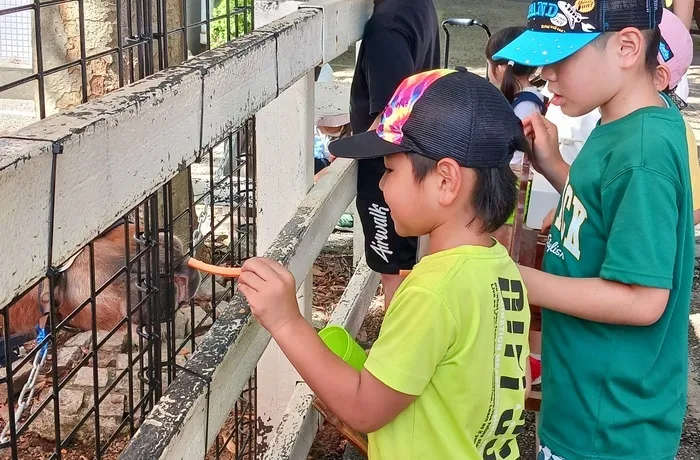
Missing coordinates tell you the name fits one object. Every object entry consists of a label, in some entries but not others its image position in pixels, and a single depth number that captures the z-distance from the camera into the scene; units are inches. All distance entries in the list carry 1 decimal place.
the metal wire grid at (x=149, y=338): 62.8
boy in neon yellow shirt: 60.2
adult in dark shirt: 124.5
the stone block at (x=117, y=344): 154.3
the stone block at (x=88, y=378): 145.5
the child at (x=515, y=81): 169.8
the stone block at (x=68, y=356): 145.2
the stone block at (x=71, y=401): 139.3
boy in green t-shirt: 69.3
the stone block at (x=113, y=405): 140.0
